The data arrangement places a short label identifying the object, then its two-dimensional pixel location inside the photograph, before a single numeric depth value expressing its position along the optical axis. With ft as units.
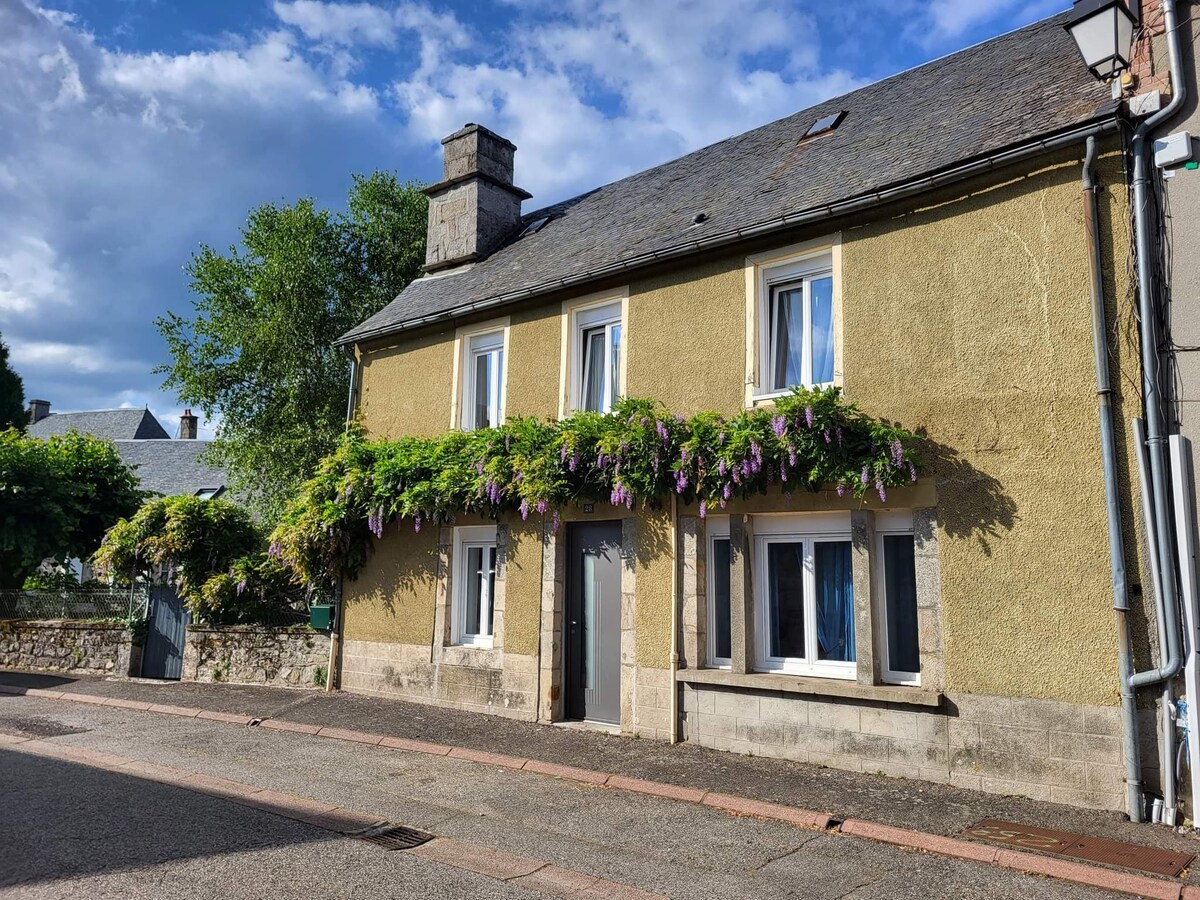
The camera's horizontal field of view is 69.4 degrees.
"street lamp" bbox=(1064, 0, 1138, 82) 24.31
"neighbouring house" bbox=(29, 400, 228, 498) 121.80
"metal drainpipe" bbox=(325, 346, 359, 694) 41.60
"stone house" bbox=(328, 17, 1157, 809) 23.59
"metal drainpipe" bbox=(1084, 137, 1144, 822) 21.22
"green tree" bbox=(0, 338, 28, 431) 98.73
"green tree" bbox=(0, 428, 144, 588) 56.34
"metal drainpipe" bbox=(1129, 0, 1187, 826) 21.07
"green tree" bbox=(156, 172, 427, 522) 79.15
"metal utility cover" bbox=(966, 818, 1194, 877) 18.15
